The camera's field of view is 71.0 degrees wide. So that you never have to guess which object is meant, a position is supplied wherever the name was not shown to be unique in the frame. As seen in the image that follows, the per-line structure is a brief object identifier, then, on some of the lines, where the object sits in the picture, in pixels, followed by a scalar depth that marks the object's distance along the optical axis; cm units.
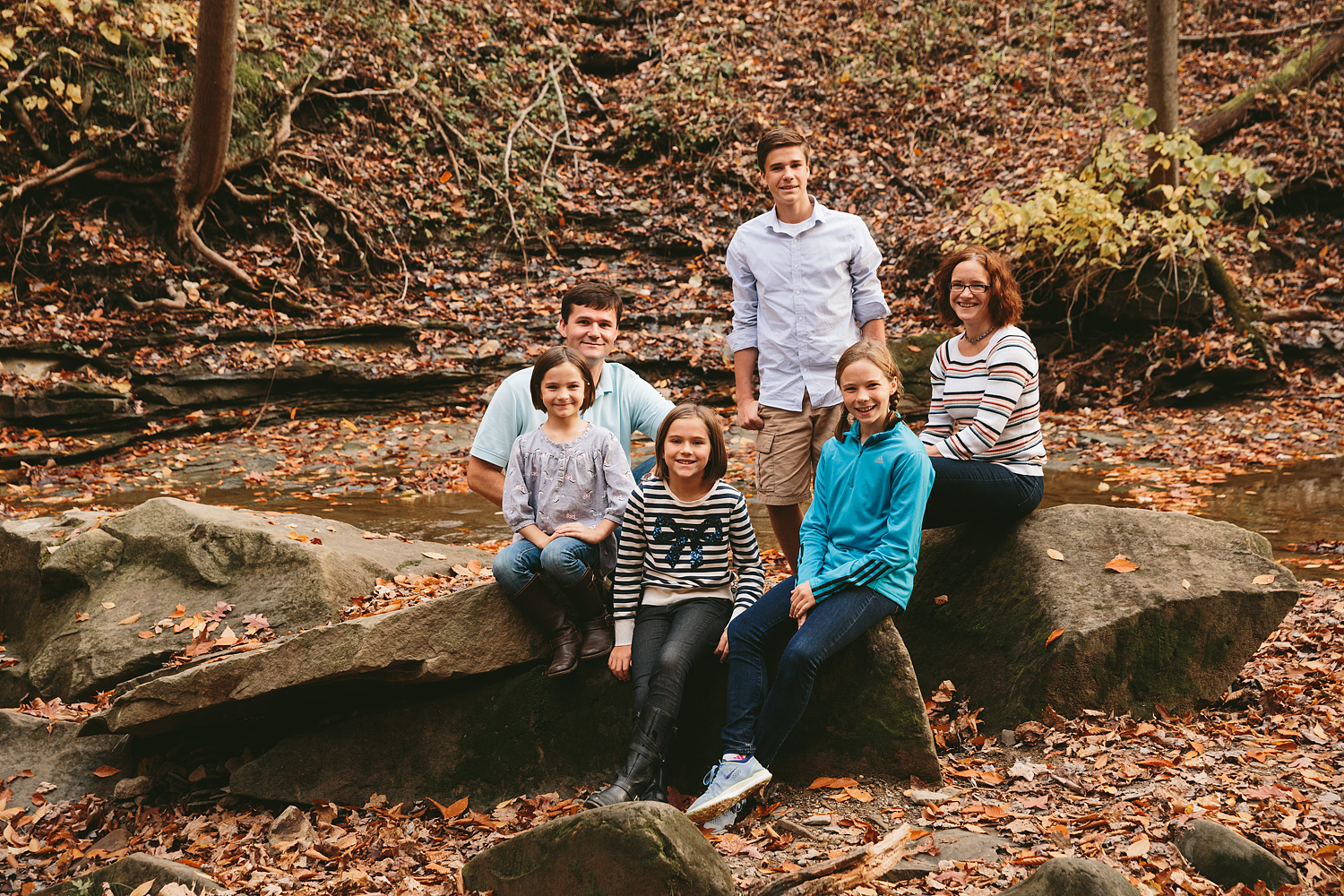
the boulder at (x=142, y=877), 337
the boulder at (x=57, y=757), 456
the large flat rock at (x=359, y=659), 387
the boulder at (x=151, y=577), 496
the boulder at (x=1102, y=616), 382
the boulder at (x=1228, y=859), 268
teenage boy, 425
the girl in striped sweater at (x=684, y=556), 365
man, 411
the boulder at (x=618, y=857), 271
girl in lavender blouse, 384
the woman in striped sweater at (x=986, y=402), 390
